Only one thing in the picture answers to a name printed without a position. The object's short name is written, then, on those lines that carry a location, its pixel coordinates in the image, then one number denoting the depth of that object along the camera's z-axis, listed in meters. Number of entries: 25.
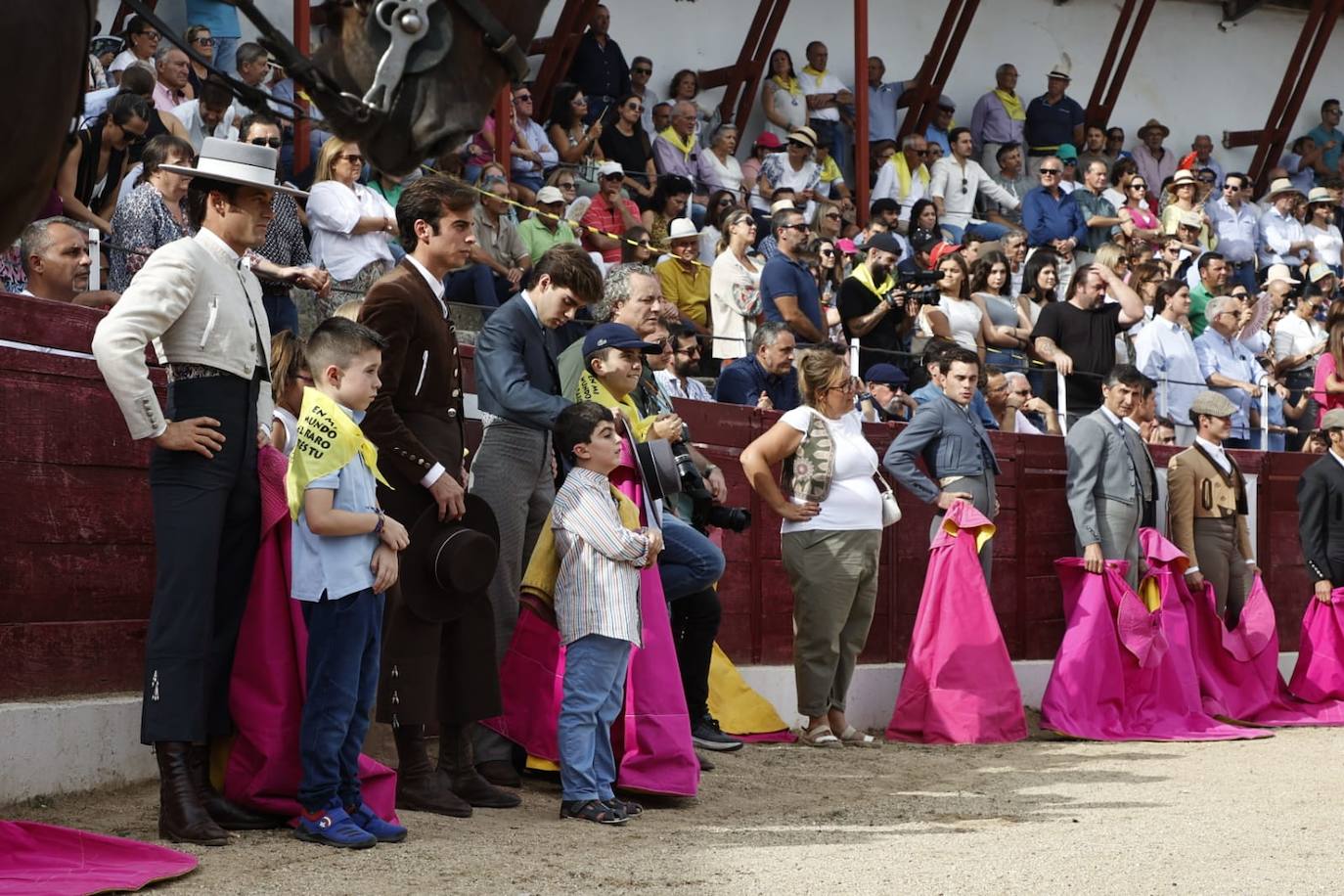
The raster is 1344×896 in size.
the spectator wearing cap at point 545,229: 20.50
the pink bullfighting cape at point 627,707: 11.12
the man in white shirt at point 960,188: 30.19
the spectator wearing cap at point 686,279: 20.73
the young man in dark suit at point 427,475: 10.05
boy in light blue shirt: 8.86
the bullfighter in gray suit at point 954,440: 16.28
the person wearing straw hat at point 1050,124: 34.03
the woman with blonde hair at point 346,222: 15.79
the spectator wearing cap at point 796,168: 27.91
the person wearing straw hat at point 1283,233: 34.69
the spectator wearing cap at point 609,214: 22.45
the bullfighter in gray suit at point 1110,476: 17.52
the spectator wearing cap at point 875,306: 20.16
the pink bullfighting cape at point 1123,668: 16.67
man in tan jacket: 18.80
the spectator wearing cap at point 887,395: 18.84
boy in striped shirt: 10.44
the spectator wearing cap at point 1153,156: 36.34
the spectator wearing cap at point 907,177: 29.47
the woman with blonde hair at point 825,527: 14.68
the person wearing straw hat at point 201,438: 8.67
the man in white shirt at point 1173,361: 22.72
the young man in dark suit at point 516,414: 11.04
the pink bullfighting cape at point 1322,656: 19.42
